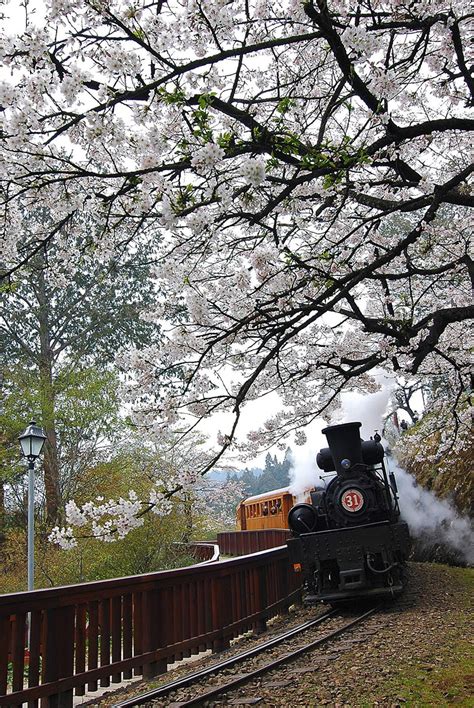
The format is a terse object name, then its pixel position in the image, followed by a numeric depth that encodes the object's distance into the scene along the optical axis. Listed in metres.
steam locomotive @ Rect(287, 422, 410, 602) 9.62
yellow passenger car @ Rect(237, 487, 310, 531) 16.23
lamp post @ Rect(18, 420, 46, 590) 9.57
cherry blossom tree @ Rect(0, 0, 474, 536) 4.30
